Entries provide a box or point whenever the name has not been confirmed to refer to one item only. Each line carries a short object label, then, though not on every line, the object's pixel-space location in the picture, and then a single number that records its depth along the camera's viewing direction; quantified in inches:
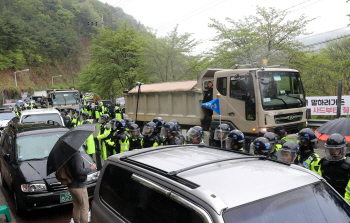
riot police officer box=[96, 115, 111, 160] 300.5
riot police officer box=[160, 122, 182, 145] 248.8
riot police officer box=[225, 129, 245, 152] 199.0
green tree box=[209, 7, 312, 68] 609.9
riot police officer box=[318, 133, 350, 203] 135.4
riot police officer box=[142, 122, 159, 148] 259.1
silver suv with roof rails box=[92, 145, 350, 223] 77.6
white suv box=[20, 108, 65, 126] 398.9
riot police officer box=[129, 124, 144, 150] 264.4
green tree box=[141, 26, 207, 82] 722.8
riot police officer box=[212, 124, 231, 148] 240.1
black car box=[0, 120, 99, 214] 204.8
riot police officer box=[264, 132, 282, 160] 195.1
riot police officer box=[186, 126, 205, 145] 234.2
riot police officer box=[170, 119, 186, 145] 253.6
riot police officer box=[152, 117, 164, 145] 285.2
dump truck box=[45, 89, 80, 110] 826.2
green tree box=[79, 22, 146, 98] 856.3
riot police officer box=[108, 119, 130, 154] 272.2
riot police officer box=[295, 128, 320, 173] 178.4
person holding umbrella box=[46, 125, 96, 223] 157.4
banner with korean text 439.5
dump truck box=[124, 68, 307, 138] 309.6
